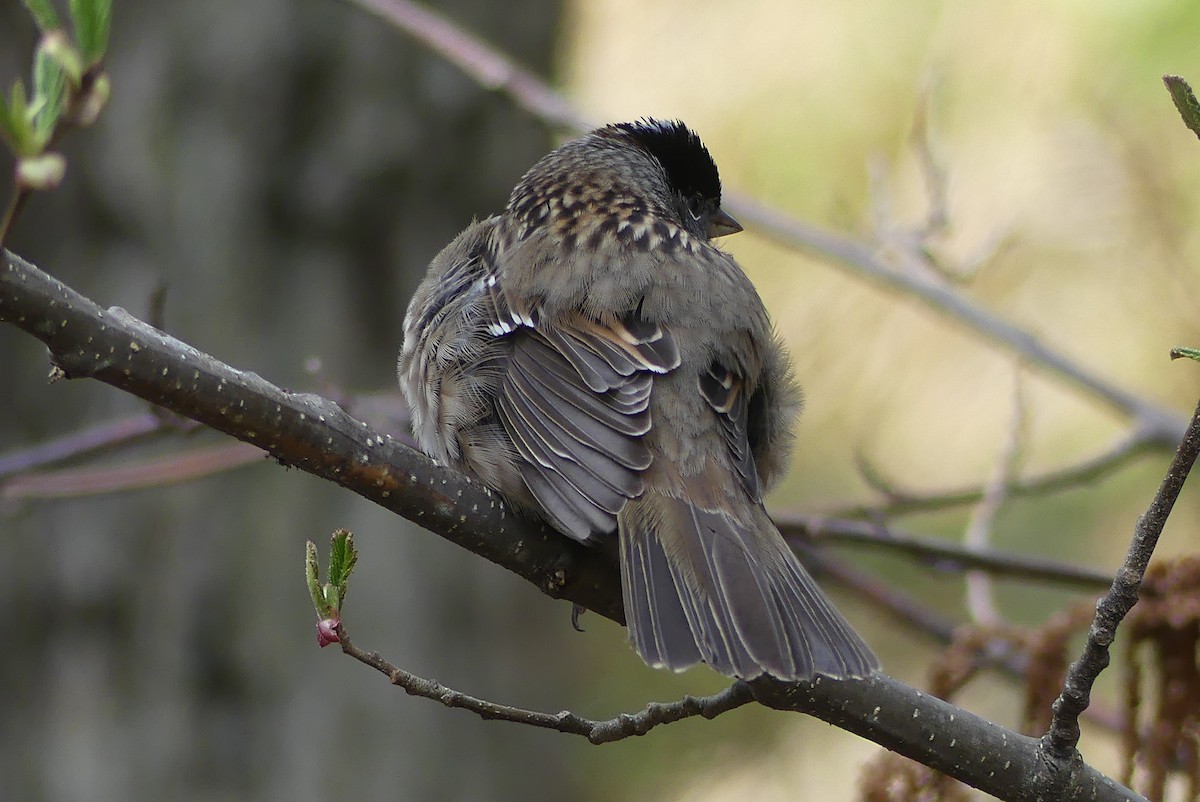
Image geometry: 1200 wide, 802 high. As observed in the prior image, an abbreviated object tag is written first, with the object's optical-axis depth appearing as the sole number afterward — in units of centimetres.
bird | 478
